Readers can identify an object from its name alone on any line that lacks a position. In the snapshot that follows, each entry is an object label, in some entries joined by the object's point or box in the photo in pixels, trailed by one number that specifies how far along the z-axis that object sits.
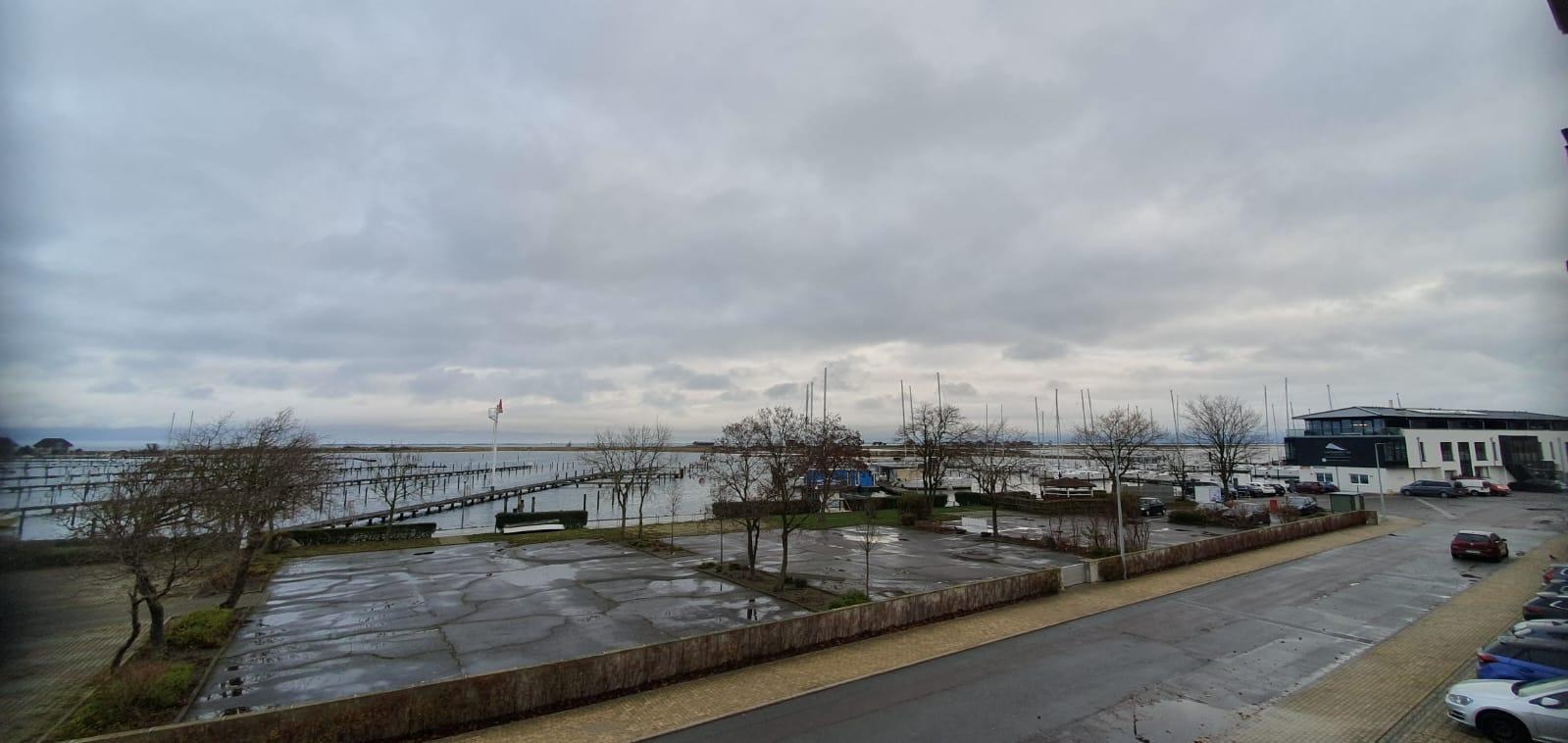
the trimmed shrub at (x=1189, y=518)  41.41
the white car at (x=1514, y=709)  9.91
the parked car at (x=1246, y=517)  39.75
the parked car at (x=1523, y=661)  11.20
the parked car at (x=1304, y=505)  44.01
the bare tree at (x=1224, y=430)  58.50
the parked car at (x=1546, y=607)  16.14
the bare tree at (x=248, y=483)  19.41
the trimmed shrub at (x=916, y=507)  44.91
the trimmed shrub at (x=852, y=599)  19.30
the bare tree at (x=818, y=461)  26.45
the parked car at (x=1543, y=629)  12.95
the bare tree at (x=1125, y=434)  54.97
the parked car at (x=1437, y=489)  57.25
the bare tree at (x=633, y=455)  41.53
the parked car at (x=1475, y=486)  58.62
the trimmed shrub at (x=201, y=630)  16.95
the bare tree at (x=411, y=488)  92.79
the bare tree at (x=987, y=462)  49.41
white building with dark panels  61.81
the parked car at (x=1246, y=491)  59.97
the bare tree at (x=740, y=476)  25.98
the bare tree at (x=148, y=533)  14.02
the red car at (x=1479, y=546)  27.92
